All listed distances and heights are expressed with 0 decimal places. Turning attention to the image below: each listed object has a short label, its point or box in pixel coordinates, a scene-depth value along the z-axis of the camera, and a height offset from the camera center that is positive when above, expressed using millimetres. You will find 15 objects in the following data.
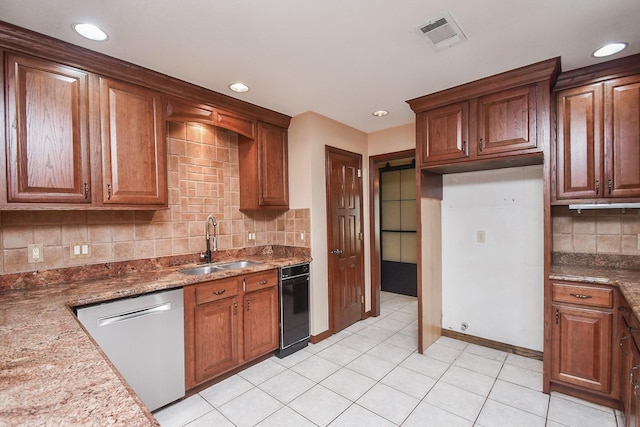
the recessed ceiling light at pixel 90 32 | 1723 +1077
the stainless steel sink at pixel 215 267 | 2801 -566
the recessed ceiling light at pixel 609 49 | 1991 +1054
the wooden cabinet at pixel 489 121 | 2297 +720
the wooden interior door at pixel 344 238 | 3441 -364
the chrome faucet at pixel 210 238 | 2947 -285
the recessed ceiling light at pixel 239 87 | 2543 +1071
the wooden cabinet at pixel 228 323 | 2285 -962
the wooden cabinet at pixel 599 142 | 2141 +465
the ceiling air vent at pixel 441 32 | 1744 +1078
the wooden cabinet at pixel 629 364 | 1462 -904
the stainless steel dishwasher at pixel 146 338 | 1854 -854
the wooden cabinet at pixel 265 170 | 3146 +429
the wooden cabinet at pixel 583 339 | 2074 -979
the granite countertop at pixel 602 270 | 1910 -524
